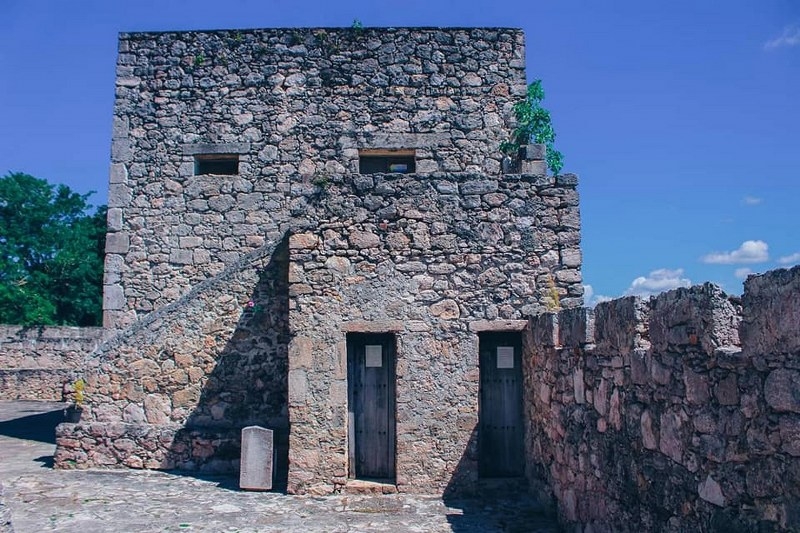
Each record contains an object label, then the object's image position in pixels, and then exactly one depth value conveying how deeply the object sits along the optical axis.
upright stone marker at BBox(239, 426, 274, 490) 7.77
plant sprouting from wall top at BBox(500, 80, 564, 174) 10.34
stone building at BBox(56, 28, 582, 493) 7.61
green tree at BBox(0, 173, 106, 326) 18.97
